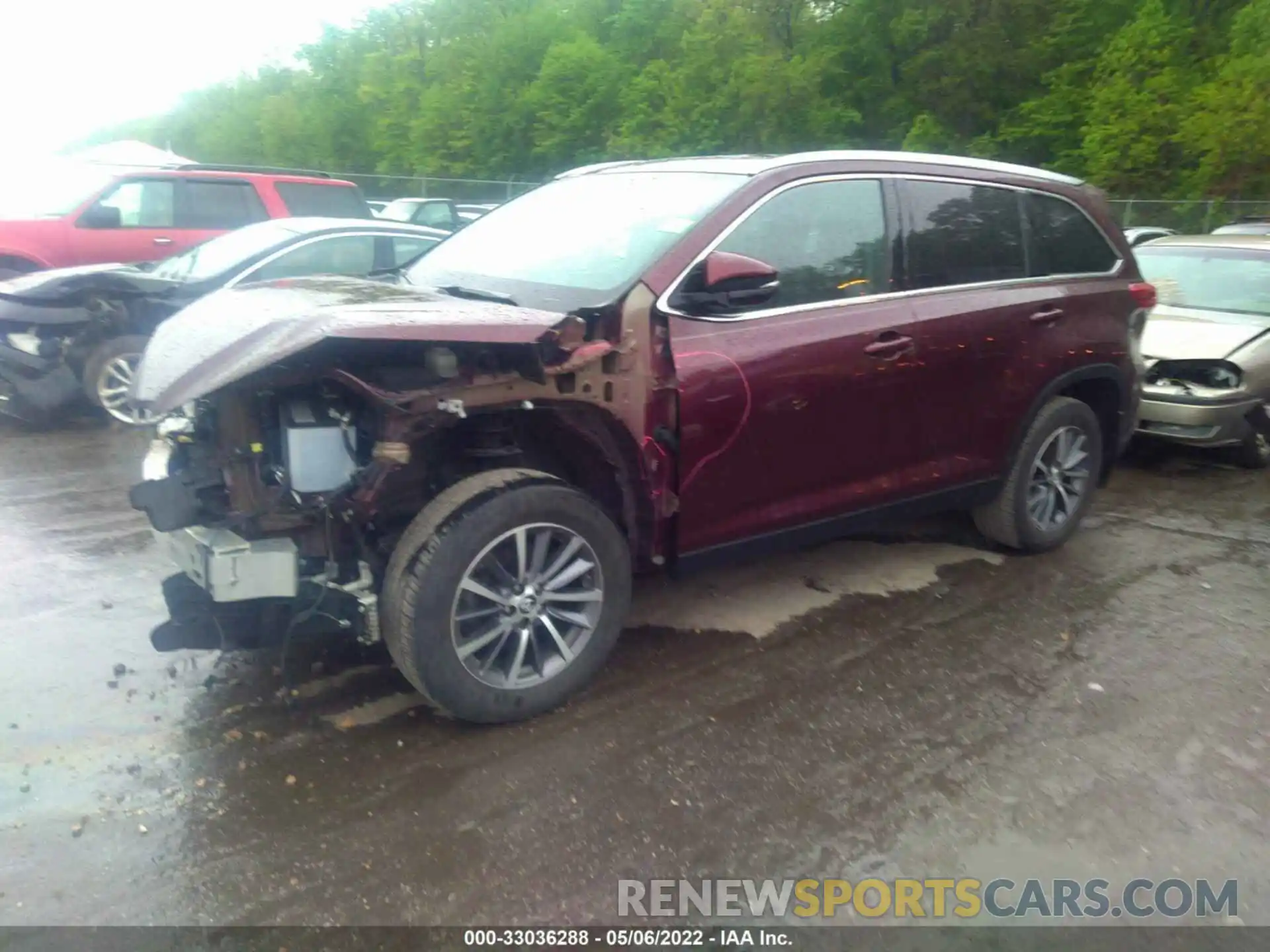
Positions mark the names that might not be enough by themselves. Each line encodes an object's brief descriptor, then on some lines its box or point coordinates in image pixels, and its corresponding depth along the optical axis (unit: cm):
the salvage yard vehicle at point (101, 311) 746
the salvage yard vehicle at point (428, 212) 1833
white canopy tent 1814
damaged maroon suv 346
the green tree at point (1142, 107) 2366
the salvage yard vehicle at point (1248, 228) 1205
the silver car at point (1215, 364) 720
